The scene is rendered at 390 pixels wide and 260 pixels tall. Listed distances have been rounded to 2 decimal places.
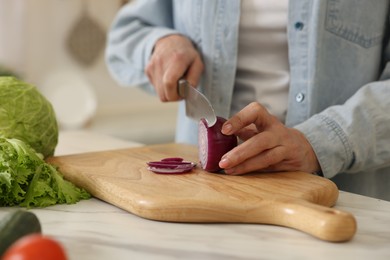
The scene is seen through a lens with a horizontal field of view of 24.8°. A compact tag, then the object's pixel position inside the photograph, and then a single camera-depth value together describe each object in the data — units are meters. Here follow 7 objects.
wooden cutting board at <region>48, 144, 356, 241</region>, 0.81
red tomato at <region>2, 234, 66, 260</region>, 0.58
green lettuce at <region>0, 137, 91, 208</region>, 0.89
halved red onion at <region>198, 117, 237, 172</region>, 0.97
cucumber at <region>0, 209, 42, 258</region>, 0.71
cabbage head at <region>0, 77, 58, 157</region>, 1.02
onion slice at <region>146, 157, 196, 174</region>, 0.96
